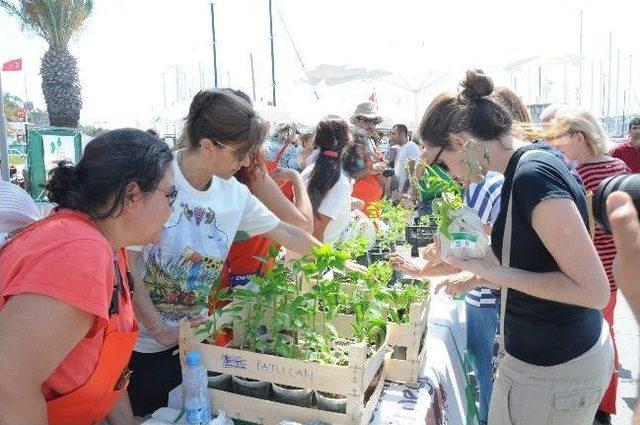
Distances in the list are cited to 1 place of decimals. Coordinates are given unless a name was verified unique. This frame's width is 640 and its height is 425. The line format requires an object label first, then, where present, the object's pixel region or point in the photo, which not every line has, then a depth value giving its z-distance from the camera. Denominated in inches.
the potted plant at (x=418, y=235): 173.9
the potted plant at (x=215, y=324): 61.6
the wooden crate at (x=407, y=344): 68.4
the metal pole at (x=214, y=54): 626.8
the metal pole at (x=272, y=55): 707.2
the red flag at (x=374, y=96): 427.8
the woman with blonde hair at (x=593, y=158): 122.5
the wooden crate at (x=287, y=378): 55.5
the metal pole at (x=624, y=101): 1615.4
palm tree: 425.4
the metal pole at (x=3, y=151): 170.7
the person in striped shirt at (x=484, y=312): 100.6
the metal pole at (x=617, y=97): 1606.5
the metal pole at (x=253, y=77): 826.6
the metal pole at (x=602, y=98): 1665.8
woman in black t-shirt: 56.9
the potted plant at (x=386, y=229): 130.3
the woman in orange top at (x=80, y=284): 41.6
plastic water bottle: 58.9
